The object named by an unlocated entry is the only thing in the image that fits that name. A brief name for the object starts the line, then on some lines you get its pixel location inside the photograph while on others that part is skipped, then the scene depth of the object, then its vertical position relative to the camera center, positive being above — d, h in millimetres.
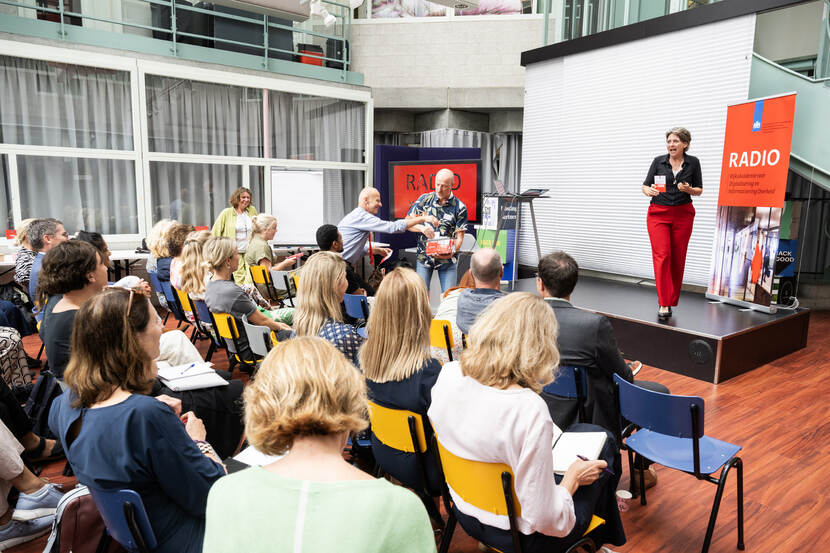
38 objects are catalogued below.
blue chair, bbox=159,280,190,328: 4750 -986
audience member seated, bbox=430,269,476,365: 3178 -714
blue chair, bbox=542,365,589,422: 2379 -842
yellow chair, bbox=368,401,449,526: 1969 -901
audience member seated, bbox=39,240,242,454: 2553 -612
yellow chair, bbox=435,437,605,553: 1526 -858
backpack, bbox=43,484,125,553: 1633 -1028
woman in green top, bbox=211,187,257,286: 6332 -348
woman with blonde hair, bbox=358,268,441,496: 2027 -643
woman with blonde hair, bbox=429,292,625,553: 1463 -636
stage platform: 4309 -1155
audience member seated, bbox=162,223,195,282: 4598 -572
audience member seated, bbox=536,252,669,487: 2301 -631
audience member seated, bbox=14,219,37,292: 4387 -592
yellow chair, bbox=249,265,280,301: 5270 -862
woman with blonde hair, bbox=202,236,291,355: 3611 -657
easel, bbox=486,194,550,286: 5977 -31
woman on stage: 4512 -92
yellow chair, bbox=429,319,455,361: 3089 -807
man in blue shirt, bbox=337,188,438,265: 4922 -282
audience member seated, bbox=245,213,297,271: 5488 -523
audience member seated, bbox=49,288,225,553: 1441 -656
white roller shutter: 6113 +906
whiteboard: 8086 -188
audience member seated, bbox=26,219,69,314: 4121 -357
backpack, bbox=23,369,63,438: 2744 -1087
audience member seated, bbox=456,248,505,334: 2893 -515
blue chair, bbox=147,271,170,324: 5047 -876
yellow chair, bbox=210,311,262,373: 3539 -963
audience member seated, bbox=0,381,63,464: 2422 -1127
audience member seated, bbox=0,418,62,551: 2215 -1372
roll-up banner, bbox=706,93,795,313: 4918 +21
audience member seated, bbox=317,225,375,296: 4445 -426
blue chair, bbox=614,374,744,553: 2035 -1032
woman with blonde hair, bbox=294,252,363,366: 2639 -536
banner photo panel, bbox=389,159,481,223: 8039 +192
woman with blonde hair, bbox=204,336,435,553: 853 -490
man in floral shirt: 5055 -253
